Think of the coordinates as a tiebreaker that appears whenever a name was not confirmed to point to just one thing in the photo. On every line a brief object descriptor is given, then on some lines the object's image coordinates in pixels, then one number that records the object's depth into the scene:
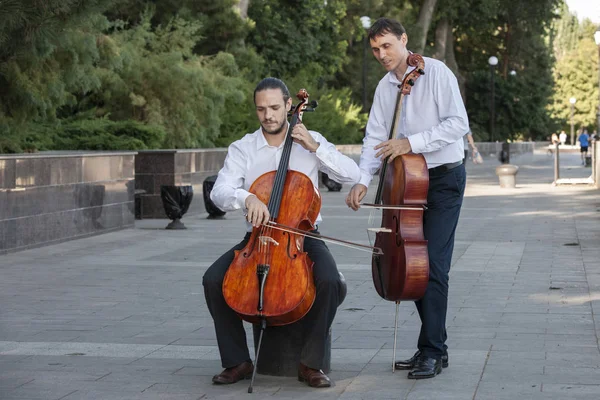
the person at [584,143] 45.03
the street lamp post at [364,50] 34.91
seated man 5.68
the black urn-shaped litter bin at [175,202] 16.08
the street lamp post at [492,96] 47.62
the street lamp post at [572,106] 88.75
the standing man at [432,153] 5.86
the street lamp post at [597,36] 24.68
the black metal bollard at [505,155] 40.00
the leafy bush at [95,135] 18.17
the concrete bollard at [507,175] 25.80
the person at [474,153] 17.72
